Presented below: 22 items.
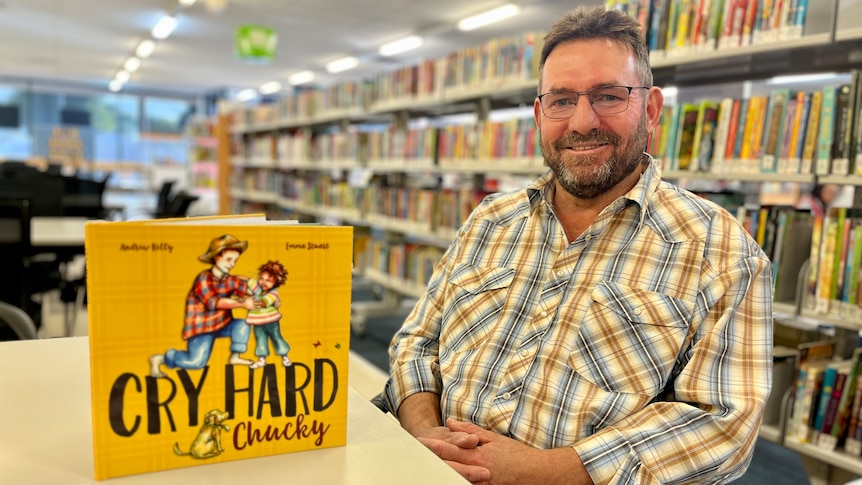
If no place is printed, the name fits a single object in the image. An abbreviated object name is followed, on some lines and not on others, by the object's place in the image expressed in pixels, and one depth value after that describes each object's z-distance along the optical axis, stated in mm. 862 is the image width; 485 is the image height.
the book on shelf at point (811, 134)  1949
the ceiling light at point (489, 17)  6831
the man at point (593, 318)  1007
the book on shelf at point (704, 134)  2227
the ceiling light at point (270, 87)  13275
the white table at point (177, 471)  675
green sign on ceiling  7676
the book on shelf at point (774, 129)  2045
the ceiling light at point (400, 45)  8656
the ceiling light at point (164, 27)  8094
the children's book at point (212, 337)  636
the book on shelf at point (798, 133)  1978
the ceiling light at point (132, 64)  11080
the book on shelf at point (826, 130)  1911
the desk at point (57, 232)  2748
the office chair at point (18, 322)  1412
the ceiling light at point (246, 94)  14820
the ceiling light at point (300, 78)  11773
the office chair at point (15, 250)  2232
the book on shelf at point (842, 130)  1876
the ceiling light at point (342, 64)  10359
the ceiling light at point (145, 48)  9573
